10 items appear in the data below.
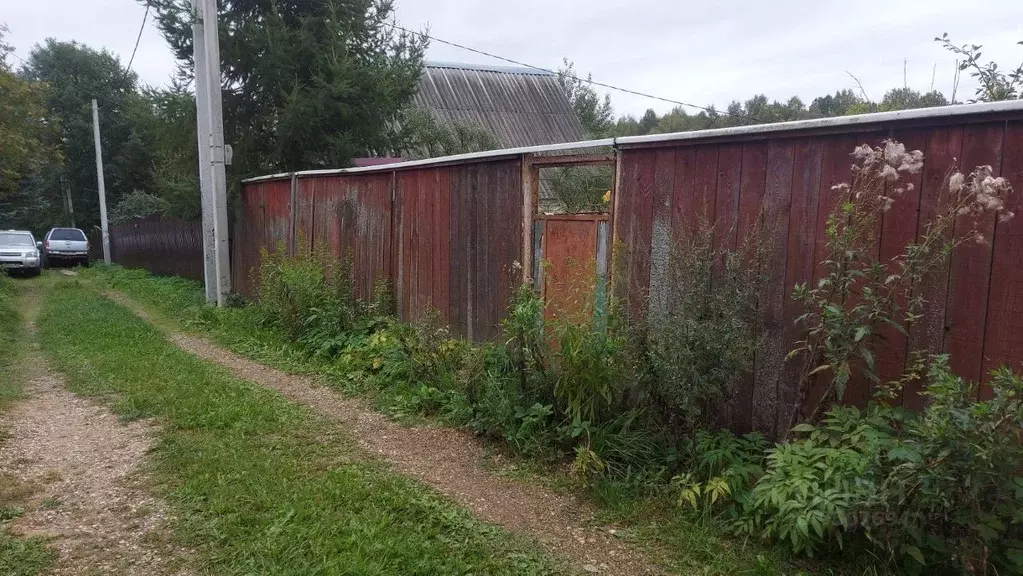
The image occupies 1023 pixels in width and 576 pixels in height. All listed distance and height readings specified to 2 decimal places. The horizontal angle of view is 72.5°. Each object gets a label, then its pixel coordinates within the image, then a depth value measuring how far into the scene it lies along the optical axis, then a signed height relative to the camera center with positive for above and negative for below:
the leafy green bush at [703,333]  3.86 -0.63
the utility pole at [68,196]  32.12 +0.63
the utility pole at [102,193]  23.27 +0.58
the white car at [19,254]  18.42 -1.20
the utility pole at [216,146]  10.20 +1.00
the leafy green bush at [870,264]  3.30 -0.21
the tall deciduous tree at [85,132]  31.12 +3.47
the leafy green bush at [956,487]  2.71 -1.06
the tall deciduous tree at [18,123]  16.28 +2.25
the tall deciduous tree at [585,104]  21.77 +3.67
